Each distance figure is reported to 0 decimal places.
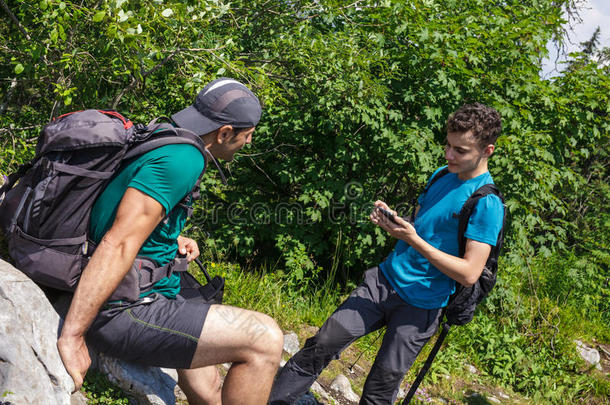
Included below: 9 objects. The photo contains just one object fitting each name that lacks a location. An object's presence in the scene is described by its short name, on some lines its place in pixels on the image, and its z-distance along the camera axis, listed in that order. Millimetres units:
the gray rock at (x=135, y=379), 2238
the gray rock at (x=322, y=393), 3629
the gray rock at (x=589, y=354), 5848
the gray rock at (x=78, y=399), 2144
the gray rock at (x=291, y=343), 4168
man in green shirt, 1685
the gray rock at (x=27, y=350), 1632
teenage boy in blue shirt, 2752
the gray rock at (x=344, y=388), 3807
